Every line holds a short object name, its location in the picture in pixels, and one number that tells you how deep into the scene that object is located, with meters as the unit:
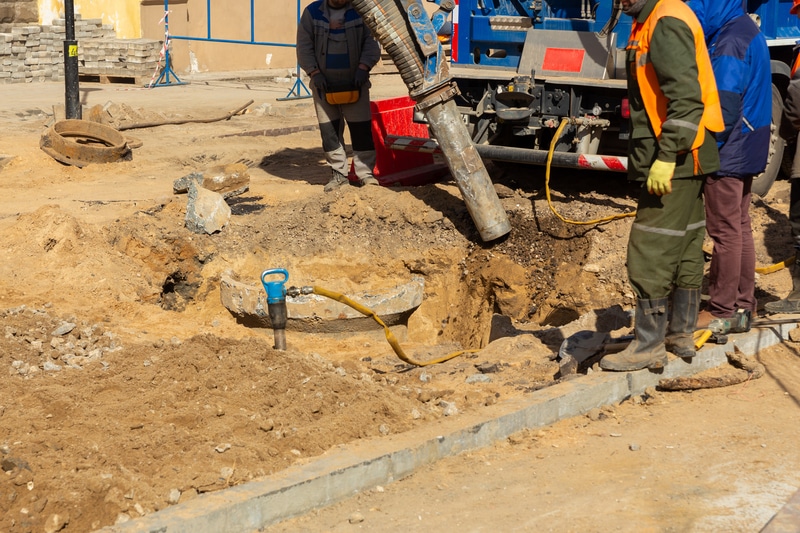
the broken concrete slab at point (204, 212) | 8.18
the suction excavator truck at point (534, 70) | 7.85
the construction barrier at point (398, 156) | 9.53
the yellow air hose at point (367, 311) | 5.67
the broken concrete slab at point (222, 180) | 9.31
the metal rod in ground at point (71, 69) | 12.70
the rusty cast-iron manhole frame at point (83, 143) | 11.25
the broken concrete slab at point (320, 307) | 6.95
